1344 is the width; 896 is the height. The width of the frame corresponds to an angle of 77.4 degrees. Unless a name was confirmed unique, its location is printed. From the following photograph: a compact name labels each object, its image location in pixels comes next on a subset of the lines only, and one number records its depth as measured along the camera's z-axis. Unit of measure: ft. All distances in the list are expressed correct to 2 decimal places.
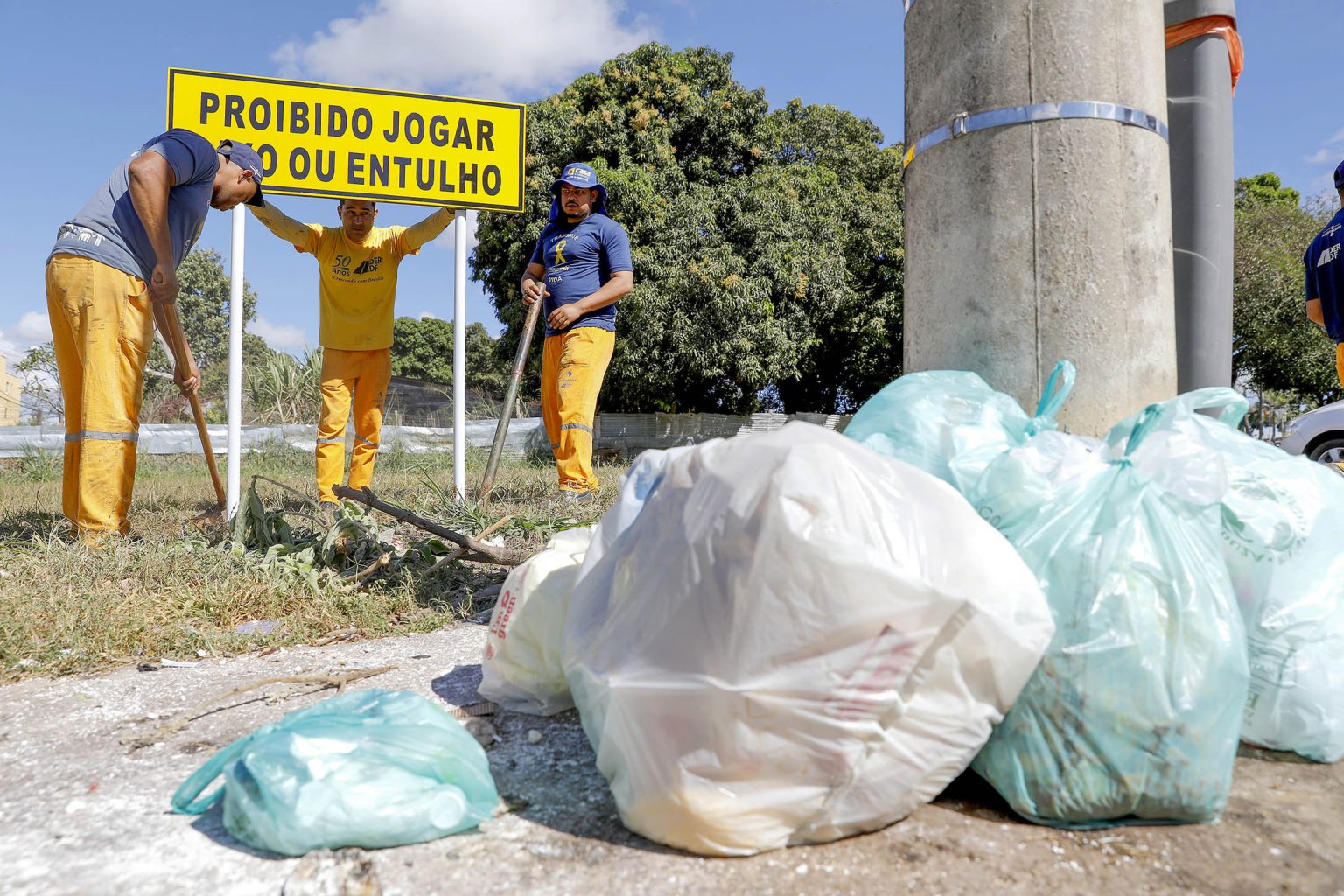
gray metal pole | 8.82
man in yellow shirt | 14.53
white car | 21.25
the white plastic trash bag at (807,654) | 3.88
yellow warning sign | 13.65
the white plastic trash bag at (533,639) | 6.08
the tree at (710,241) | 38.55
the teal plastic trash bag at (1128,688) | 4.10
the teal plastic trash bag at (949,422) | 5.22
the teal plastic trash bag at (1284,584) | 4.87
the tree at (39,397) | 39.78
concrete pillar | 6.25
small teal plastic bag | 4.08
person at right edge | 13.01
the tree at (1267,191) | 72.69
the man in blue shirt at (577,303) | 13.59
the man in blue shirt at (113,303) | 10.24
